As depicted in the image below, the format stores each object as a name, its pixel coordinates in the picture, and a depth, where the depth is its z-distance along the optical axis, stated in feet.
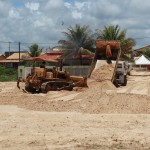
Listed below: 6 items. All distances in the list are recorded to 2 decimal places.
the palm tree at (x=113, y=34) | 231.50
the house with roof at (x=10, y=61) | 314.86
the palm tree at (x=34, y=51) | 292.81
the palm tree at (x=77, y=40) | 219.51
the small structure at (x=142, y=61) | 269.48
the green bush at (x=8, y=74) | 183.95
